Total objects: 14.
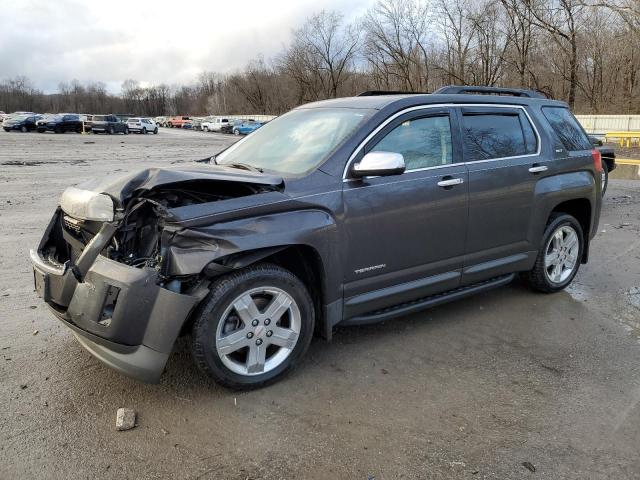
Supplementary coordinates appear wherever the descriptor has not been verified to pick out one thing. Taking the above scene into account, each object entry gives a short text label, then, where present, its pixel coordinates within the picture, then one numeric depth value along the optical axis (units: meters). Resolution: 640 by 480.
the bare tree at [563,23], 37.72
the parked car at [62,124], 41.09
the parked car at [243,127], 54.42
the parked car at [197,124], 71.84
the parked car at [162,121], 92.05
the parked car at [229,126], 58.75
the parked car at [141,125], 48.83
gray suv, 2.95
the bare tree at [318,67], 61.69
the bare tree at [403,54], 48.28
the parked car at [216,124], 61.08
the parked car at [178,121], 81.10
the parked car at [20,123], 41.03
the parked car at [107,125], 42.97
